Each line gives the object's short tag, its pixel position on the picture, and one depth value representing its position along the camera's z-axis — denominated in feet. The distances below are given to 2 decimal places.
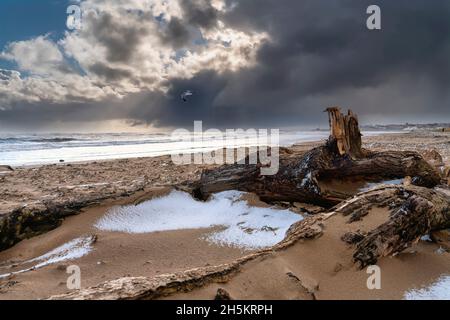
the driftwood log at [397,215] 9.80
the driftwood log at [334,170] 16.69
